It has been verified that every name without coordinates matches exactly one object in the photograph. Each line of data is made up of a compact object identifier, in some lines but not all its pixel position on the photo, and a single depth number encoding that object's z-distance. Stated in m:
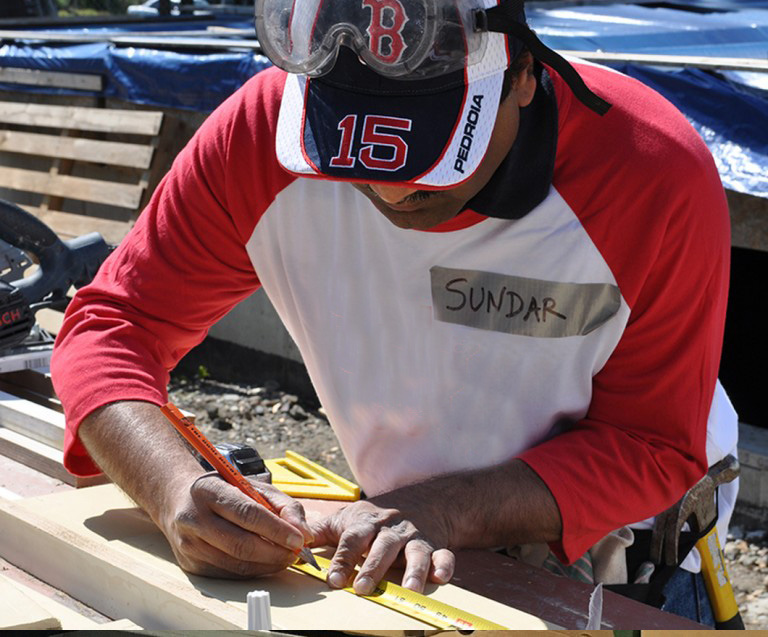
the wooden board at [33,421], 2.26
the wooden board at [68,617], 1.41
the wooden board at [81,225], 6.79
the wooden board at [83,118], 6.70
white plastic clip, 1.24
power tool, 3.15
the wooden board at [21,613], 1.33
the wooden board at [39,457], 2.08
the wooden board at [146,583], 1.47
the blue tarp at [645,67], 4.39
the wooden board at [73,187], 6.82
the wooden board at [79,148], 6.74
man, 1.68
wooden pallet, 6.78
